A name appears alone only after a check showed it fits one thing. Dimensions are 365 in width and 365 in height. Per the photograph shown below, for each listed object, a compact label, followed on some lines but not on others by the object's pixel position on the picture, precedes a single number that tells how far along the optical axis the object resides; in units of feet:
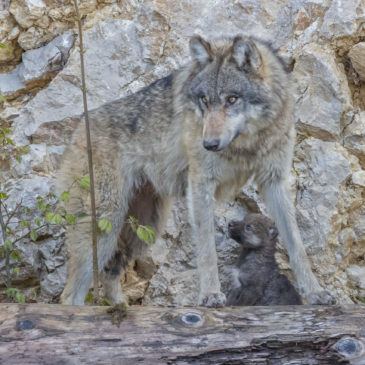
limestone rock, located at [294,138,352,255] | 39.47
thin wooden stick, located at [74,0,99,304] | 26.48
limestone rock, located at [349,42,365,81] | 42.19
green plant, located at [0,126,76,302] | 28.68
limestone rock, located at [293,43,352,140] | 41.24
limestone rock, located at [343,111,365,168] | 41.68
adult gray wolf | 28.96
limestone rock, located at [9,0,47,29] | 44.45
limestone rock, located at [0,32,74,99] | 44.78
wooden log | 21.86
